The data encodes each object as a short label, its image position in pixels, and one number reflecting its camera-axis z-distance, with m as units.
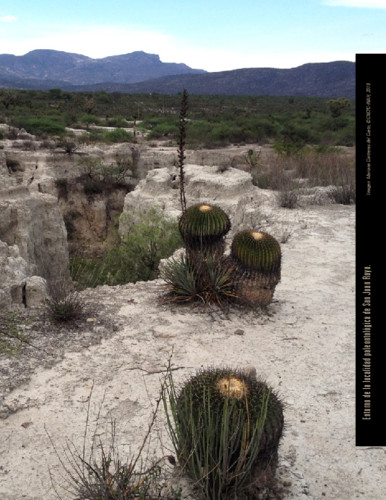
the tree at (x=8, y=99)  37.99
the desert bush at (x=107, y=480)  2.58
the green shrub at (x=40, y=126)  25.59
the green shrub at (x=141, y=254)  9.19
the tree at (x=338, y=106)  46.94
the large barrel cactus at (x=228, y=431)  2.60
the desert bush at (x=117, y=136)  25.92
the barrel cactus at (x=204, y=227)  6.19
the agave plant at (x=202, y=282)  6.10
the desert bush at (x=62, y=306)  5.44
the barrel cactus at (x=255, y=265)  5.82
